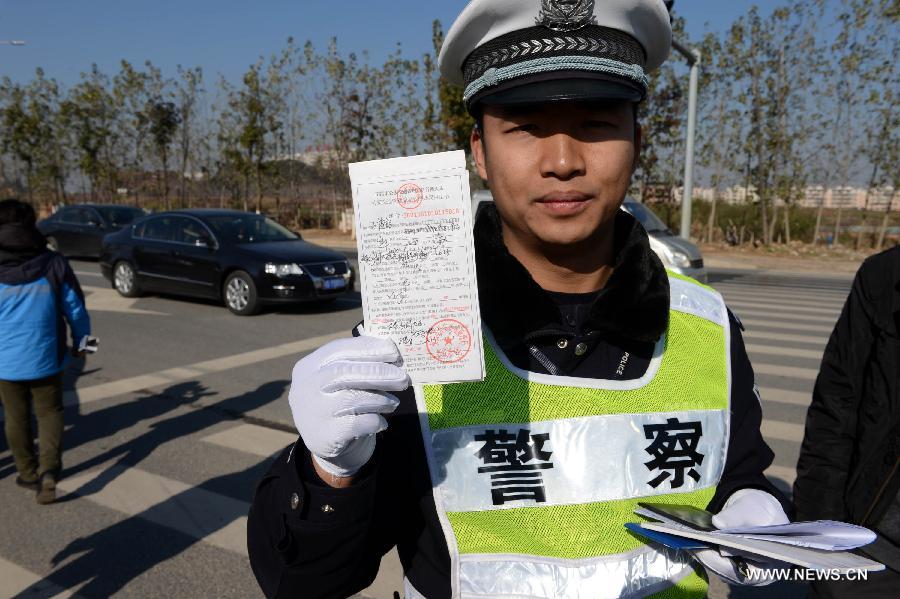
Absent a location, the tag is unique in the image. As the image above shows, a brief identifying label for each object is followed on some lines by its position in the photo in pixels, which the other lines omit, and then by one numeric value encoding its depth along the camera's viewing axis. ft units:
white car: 33.19
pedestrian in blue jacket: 13.50
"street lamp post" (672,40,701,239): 49.16
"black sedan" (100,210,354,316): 30.99
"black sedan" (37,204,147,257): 52.16
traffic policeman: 3.86
